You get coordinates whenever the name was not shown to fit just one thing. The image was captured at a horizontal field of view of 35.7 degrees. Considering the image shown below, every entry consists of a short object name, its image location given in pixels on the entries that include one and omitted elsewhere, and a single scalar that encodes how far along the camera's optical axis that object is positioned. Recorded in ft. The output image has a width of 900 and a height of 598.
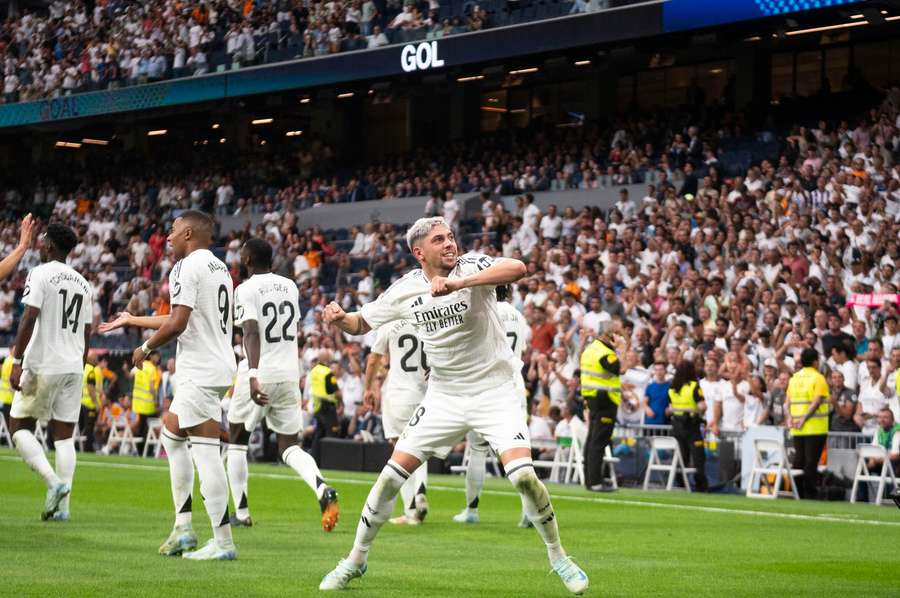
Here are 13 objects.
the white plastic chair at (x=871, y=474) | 58.70
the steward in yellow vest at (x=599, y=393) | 61.41
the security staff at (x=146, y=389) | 92.02
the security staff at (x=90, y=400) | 97.81
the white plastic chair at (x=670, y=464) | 66.08
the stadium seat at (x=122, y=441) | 94.79
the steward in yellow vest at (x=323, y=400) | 81.66
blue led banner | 86.89
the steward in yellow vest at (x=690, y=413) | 65.67
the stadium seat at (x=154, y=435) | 92.02
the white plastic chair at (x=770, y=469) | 62.20
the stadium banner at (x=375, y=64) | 96.68
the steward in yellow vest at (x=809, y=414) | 60.49
